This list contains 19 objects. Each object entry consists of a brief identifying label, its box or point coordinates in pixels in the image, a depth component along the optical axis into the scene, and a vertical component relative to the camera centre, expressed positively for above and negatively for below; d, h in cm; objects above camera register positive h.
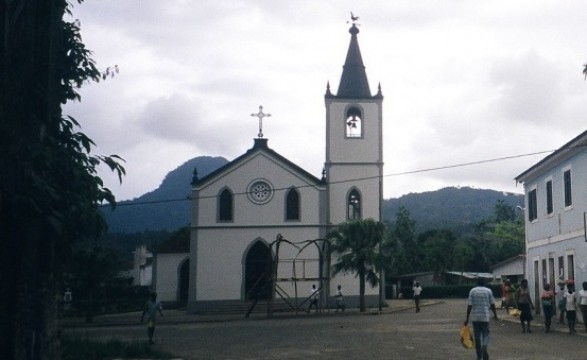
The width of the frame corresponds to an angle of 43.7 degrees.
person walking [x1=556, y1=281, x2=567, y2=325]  2360 -74
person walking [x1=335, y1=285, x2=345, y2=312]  3791 -125
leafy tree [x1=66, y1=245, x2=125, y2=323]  2664 -16
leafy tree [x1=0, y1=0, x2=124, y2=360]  695 +91
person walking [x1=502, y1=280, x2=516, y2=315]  3178 -72
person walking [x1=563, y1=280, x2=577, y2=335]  2061 -81
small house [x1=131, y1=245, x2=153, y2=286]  7662 +87
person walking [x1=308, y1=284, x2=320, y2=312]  3768 -113
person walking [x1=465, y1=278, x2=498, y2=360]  1368 -67
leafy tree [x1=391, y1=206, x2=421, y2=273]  8162 +426
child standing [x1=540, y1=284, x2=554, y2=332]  2155 -88
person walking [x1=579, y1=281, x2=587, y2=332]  2053 -61
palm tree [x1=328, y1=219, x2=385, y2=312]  3559 +137
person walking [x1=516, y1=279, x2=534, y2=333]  2167 -83
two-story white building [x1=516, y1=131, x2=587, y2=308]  2448 +238
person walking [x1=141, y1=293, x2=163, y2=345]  1875 -96
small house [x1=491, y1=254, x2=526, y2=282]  4932 +67
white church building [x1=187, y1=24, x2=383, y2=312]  4184 +334
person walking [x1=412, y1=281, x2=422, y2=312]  3678 -82
